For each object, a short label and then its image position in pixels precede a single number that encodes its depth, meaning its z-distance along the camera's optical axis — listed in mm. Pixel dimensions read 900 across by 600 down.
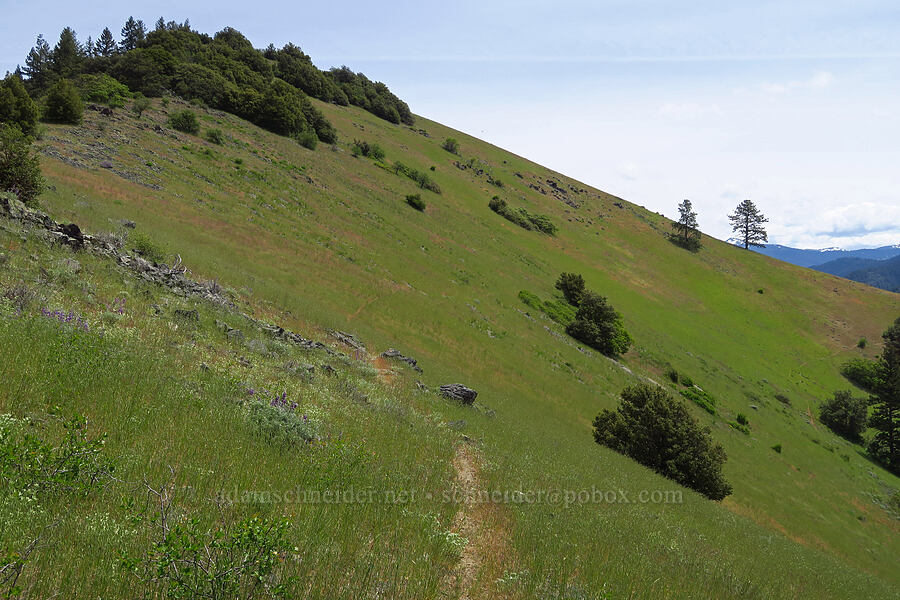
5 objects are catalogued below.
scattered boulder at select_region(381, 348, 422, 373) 18141
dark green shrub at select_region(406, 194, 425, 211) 51156
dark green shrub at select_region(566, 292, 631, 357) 36750
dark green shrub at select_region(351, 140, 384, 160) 62125
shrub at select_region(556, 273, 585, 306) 45819
